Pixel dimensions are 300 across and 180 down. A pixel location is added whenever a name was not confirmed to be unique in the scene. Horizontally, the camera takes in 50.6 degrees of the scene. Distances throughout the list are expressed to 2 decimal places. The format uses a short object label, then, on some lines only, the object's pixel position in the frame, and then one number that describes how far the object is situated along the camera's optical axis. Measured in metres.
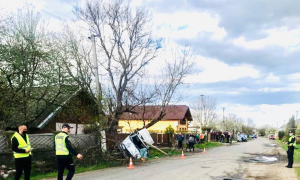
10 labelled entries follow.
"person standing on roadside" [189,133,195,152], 27.42
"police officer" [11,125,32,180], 8.10
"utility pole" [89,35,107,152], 16.21
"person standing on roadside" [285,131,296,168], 14.54
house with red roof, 45.25
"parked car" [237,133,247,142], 58.89
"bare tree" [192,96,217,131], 72.69
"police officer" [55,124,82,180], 7.97
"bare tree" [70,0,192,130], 19.88
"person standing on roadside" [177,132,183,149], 28.14
